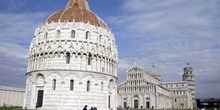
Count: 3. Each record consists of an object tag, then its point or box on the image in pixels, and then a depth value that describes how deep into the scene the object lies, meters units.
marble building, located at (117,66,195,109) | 88.50
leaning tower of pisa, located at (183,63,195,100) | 118.53
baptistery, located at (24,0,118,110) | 39.41
